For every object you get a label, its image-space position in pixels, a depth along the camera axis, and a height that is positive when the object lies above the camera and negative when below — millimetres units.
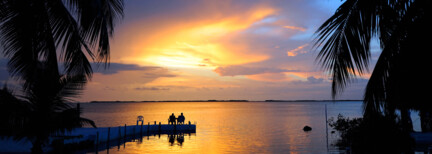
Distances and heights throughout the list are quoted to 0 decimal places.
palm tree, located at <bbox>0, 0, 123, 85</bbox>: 6375 +1423
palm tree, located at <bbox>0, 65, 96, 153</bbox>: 7687 -221
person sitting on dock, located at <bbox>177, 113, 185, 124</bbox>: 44612 -2369
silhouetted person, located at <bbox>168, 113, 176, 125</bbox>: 43250 -2300
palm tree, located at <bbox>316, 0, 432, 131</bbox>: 3871 +724
